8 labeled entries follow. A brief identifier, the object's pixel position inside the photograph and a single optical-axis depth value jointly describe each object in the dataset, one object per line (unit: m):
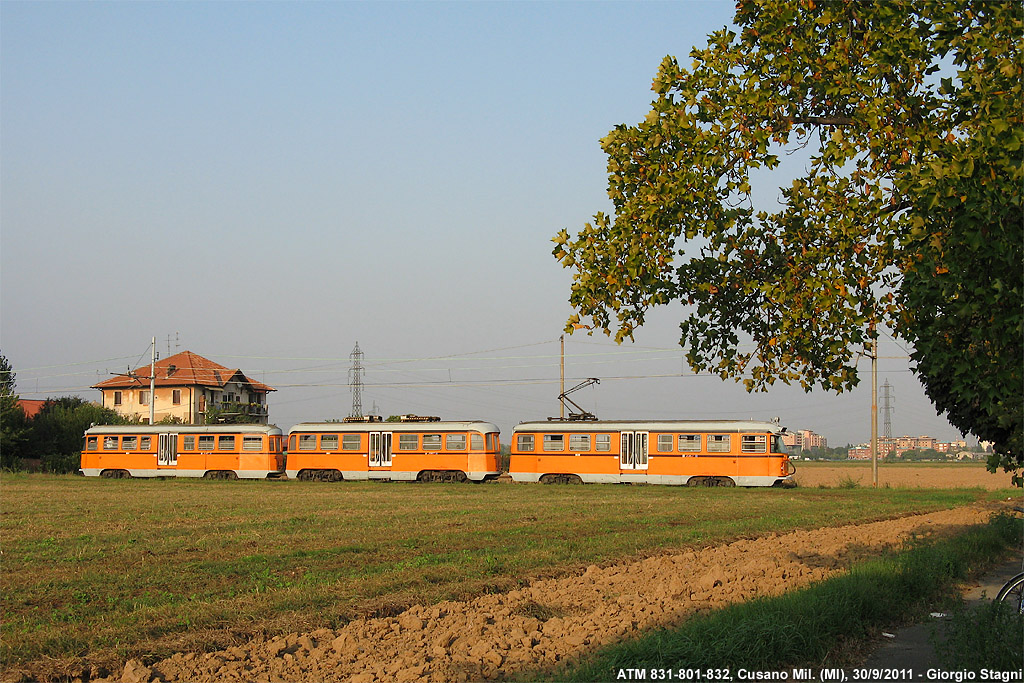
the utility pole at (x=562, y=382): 58.02
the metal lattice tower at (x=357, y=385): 79.00
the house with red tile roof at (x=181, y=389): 90.75
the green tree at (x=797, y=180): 9.71
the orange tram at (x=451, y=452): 37.06
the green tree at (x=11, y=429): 54.18
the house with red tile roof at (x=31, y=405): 85.49
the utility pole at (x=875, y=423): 40.50
